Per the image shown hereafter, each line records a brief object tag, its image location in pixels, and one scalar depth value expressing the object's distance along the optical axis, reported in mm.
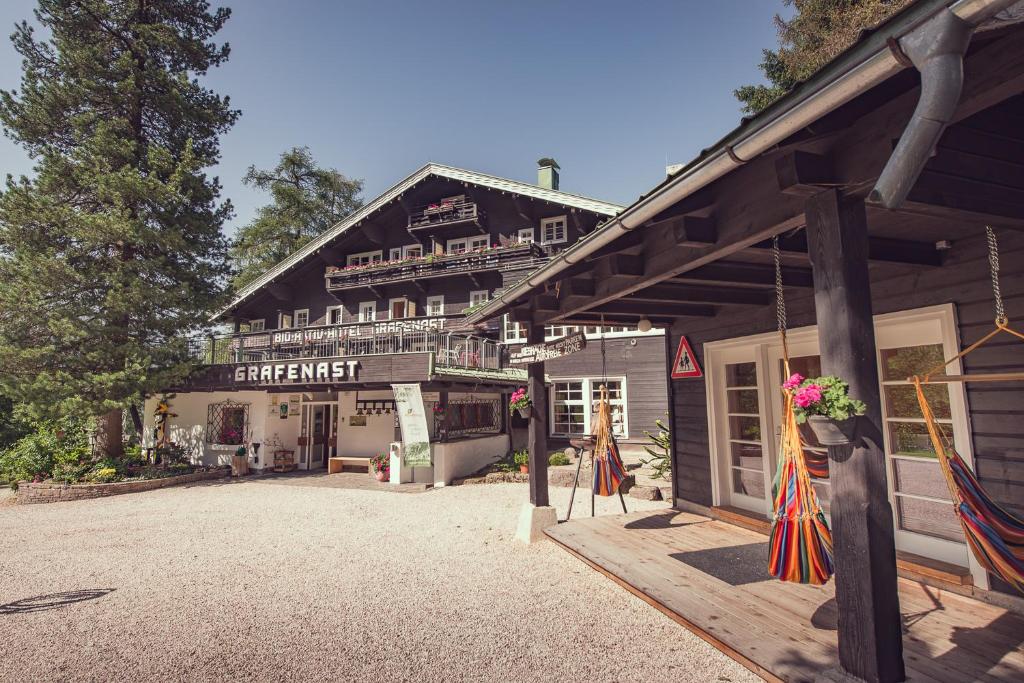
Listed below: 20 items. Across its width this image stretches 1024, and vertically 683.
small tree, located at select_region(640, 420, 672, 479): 10422
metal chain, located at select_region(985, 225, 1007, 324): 2689
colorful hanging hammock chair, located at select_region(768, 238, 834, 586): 2967
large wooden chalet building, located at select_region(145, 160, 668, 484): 12930
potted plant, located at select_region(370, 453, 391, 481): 12617
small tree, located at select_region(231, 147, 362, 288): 27094
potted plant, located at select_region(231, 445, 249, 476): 14023
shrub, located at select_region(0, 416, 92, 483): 11961
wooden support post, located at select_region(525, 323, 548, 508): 6336
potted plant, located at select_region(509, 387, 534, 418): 6586
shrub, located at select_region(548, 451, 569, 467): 12555
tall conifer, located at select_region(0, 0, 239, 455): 11766
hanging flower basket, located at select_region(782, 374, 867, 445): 2301
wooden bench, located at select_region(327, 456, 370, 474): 14250
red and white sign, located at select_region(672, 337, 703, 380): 6988
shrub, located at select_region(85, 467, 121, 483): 11609
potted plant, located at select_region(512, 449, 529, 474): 12651
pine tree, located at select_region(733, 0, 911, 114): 12977
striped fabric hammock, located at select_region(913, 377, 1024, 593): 2646
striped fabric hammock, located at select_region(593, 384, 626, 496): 6375
